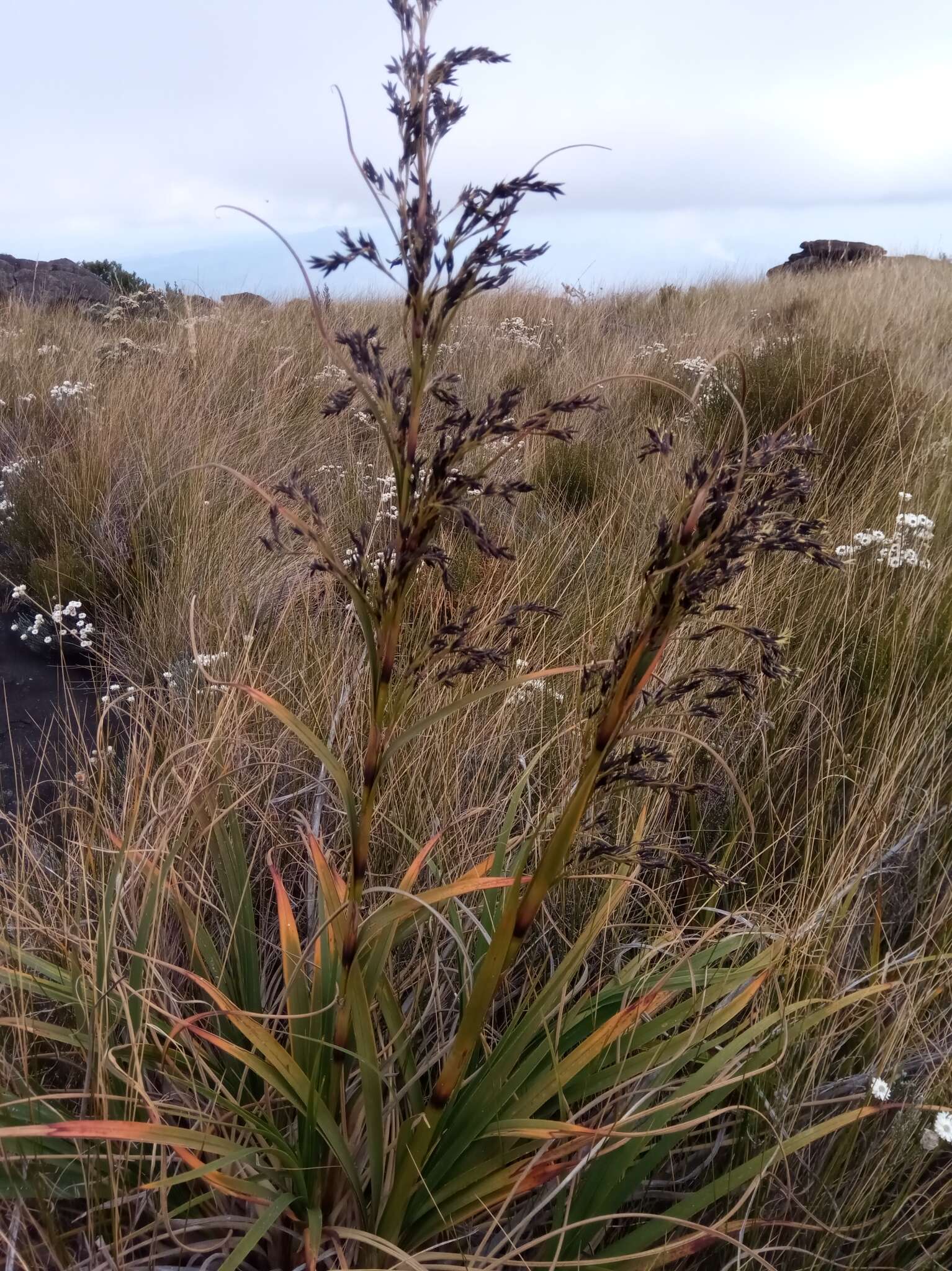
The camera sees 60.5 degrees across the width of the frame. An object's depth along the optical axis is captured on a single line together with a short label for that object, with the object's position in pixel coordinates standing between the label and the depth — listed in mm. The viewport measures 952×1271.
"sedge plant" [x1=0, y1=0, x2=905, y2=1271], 792
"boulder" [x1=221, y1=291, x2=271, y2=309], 8598
